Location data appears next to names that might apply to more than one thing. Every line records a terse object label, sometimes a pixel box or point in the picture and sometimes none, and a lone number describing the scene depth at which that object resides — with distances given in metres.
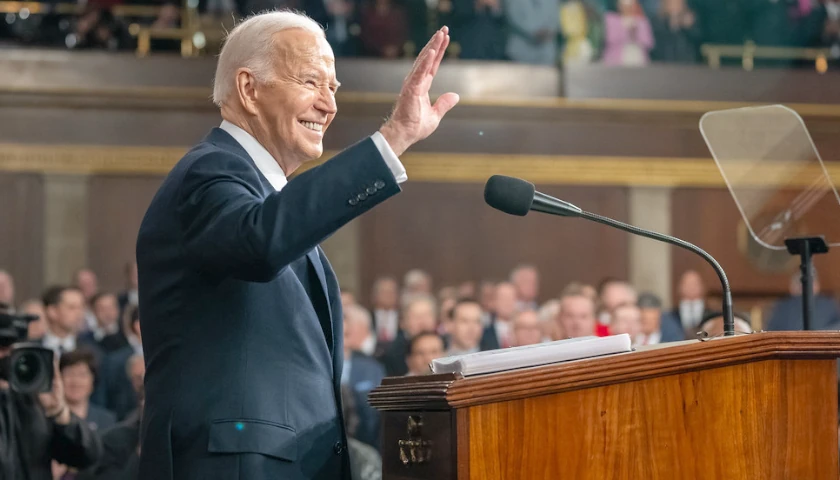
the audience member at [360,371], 11.50
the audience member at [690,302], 15.20
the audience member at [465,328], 12.59
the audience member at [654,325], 13.22
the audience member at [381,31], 18.00
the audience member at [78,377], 10.12
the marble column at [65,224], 17.22
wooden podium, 3.27
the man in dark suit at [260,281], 3.58
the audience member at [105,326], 13.09
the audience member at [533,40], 18.02
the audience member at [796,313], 12.87
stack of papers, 3.41
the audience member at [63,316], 12.92
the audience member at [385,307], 15.55
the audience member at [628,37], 18.27
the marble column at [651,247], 18.41
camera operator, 7.55
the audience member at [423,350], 11.38
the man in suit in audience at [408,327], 12.82
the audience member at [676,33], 18.58
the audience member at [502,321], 13.54
